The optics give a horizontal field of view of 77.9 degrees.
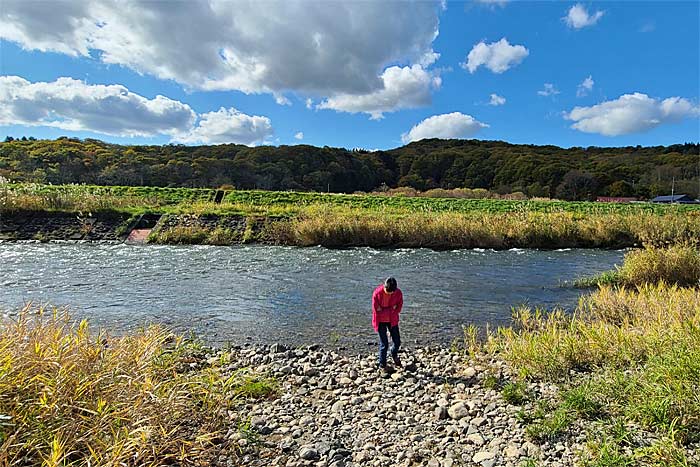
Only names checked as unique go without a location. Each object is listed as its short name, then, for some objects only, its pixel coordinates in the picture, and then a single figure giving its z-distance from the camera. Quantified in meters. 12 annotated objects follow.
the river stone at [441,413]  5.24
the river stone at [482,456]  4.23
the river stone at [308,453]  4.39
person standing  7.13
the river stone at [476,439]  4.55
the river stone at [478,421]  4.94
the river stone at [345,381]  6.38
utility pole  81.88
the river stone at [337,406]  5.54
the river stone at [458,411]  5.21
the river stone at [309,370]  6.70
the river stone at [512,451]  4.23
